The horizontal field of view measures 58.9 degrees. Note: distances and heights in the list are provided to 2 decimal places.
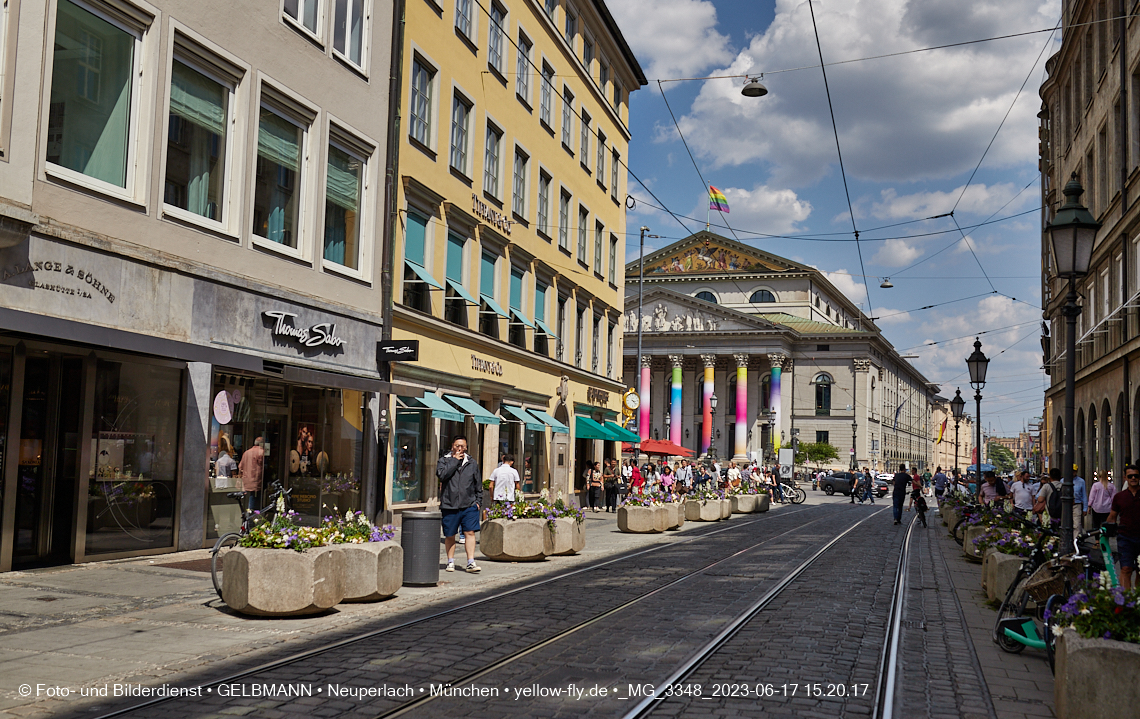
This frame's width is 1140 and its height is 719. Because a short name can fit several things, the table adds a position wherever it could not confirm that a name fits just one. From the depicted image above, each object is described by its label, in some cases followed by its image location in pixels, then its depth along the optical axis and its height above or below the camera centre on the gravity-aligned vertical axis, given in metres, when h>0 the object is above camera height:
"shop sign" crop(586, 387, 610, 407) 35.34 +1.88
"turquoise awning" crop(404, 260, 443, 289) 20.94 +3.57
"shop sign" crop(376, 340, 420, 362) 18.97 +1.77
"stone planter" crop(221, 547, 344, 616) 9.34 -1.31
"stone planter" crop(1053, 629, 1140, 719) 5.98 -1.30
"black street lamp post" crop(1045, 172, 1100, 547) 11.20 +2.32
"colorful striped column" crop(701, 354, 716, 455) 83.56 +4.26
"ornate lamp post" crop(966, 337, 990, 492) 24.16 +2.24
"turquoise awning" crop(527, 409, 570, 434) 28.75 +0.76
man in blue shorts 13.60 -0.66
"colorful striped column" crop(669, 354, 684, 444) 91.25 +4.58
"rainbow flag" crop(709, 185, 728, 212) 68.82 +17.92
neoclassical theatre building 90.69 +8.89
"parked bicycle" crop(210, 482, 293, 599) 10.05 -1.05
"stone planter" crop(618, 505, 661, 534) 22.67 -1.58
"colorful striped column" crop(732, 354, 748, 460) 89.94 +4.00
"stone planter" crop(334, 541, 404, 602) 10.29 -1.33
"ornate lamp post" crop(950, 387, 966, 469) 35.25 +1.93
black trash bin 12.20 -1.24
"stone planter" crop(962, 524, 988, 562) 17.73 -1.51
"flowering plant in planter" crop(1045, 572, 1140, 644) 6.23 -0.95
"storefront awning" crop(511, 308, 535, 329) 26.80 +3.47
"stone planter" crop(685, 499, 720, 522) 28.77 -1.68
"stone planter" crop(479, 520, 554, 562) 15.42 -1.41
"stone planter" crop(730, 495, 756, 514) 34.53 -1.74
